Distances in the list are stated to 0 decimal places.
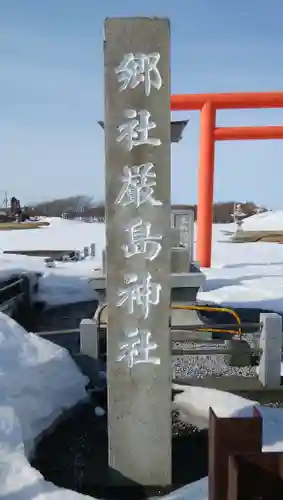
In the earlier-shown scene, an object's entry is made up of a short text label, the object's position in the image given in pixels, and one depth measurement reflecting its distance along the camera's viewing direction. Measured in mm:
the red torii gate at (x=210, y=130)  11070
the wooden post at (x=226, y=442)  2025
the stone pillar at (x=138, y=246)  2949
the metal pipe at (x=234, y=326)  4785
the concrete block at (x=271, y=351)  4926
